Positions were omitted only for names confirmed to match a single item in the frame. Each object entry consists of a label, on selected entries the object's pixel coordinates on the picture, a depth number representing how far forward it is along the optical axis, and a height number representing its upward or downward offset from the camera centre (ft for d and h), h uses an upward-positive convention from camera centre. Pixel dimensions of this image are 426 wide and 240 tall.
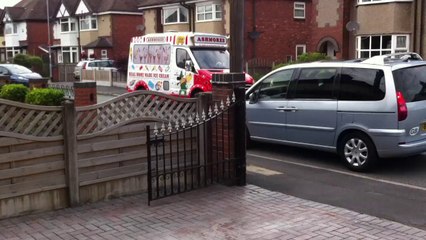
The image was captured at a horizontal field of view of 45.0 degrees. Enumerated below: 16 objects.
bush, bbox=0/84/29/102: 45.27 -2.05
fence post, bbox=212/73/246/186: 23.71 -2.37
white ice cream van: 54.75 +0.77
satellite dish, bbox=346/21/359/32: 76.79 +6.15
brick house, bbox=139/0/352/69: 110.11 +10.14
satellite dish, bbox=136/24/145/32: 137.77 +11.10
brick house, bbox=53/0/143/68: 159.53 +13.54
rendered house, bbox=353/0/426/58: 73.41 +6.07
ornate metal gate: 22.81 -3.83
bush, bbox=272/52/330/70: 75.15 +1.53
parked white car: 121.39 +0.96
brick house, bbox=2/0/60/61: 198.08 +16.59
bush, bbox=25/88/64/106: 38.40 -2.07
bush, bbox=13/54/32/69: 149.16 +2.78
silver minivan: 25.68 -2.18
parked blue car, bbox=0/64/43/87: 82.68 -0.58
